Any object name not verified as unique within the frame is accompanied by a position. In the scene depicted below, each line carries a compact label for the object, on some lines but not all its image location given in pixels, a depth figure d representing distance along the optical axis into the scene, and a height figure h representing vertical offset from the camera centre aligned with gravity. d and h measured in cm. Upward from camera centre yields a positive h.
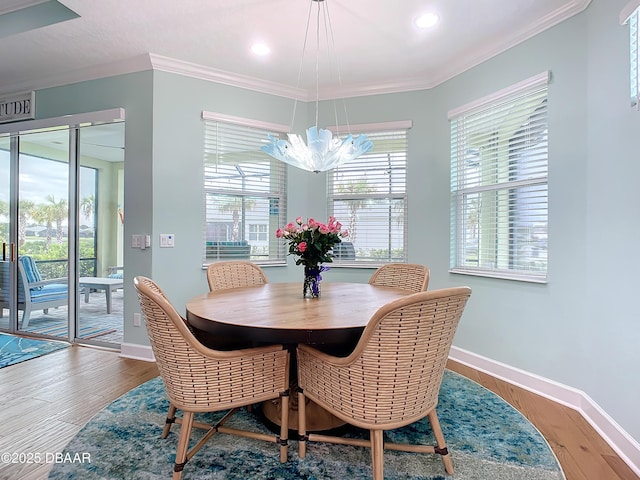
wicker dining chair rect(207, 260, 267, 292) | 266 -31
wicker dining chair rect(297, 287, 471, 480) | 130 -52
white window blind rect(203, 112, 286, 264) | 349 +47
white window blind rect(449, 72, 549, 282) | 261 +46
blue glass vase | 215 -28
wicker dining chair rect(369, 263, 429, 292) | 252 -30
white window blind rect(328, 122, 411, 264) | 363 +42
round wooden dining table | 147 -38
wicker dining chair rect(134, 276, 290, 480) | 146 -60
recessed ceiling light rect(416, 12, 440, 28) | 249 +162
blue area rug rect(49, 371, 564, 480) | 162 -111
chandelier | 236 +63
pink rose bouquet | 208 -1
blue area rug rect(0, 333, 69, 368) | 315 -113
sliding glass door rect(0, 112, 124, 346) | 366 +11
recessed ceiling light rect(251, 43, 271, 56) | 292 +163
